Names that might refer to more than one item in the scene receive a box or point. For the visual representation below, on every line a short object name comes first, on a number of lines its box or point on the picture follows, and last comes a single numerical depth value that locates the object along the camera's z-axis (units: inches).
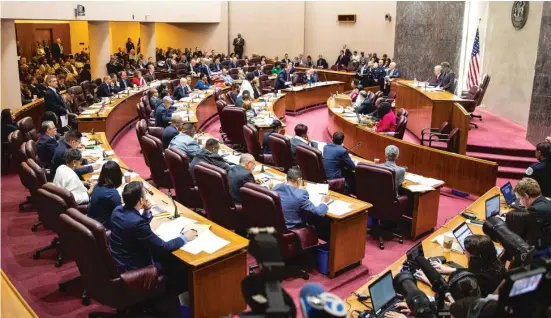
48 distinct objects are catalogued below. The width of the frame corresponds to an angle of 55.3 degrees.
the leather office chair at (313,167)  260.2
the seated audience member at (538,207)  162.9
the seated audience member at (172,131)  303.1
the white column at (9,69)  413.1
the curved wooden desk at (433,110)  360.2
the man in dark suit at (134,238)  158.4
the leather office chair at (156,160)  274.7
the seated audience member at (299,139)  286.5
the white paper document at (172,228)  174.4
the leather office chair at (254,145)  323.3
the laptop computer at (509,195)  218.1
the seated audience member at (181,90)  490.0
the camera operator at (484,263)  134.5
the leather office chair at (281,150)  292.8
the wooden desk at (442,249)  144.5
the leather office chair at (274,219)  189.8
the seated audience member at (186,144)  277.0
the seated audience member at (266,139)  329.3
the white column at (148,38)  729.0
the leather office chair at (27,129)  312.7
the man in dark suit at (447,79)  447.5
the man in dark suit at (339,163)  261.1
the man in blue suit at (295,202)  200.4
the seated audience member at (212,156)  244.1
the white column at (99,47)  585.9
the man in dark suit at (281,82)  574.2
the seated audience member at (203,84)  545.3
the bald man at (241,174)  221.1
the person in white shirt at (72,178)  212.4
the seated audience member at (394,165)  238.8
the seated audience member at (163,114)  379.9
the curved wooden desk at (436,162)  296.8
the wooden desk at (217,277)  160.4
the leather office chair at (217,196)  212.4
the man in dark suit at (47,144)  270.0
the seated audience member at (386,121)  364.5
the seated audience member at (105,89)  472.7
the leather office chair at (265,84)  594.6
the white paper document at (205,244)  164.6
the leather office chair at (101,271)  151.6
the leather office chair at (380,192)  230.7
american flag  492.4
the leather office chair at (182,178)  243.3
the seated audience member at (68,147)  241.9
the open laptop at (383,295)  132.1
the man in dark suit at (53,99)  367.6
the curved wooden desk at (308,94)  558.9
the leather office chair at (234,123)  381.4
